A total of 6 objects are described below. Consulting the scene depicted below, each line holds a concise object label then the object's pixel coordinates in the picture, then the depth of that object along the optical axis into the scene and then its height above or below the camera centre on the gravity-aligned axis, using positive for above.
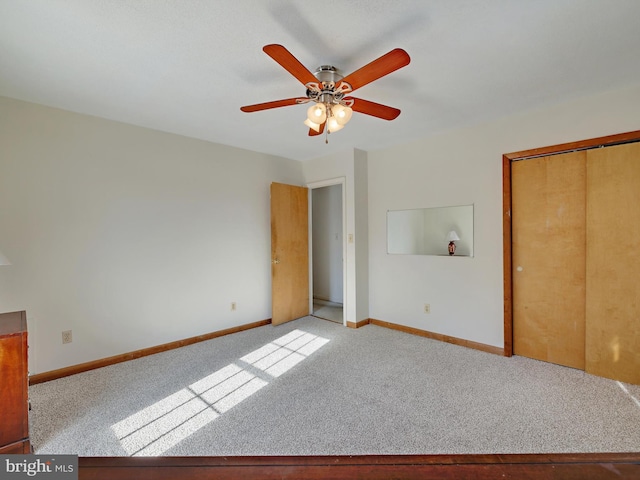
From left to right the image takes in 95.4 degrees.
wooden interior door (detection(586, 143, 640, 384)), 2.40 -0.28
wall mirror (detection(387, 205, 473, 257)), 3.33 +0.03
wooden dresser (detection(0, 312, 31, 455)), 1.45 -0.77
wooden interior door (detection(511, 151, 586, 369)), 2.67 -0.26
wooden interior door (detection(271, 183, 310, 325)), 4.10 -0.24
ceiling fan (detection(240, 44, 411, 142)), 1.57 +0.89
